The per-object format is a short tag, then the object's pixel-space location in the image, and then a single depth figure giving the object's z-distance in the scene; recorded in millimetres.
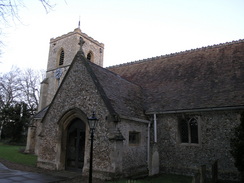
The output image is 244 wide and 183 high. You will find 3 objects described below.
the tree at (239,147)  8500
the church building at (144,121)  10422
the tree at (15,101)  33344
